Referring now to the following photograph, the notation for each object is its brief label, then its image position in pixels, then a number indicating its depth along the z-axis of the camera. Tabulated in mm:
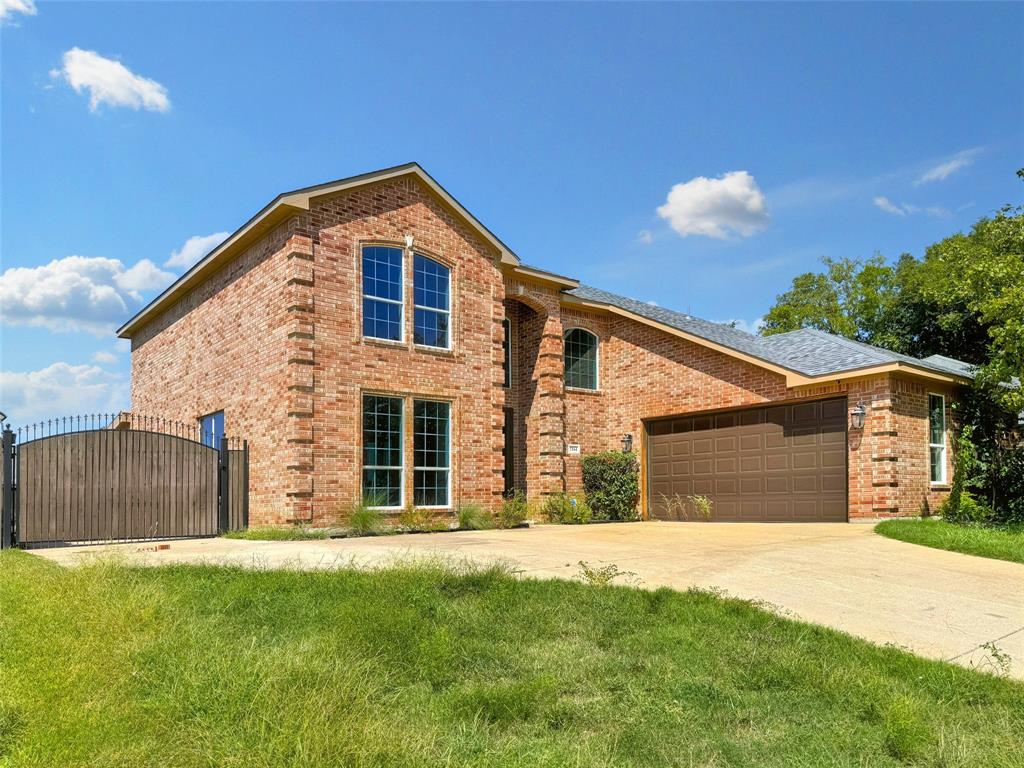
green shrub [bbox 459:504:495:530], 15789
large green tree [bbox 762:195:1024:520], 14102
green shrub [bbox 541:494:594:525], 18469
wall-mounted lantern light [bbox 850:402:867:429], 15852
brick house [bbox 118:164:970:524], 14523
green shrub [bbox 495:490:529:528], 16223
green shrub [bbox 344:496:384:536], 14031
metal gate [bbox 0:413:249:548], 12672
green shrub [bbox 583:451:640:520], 19766
